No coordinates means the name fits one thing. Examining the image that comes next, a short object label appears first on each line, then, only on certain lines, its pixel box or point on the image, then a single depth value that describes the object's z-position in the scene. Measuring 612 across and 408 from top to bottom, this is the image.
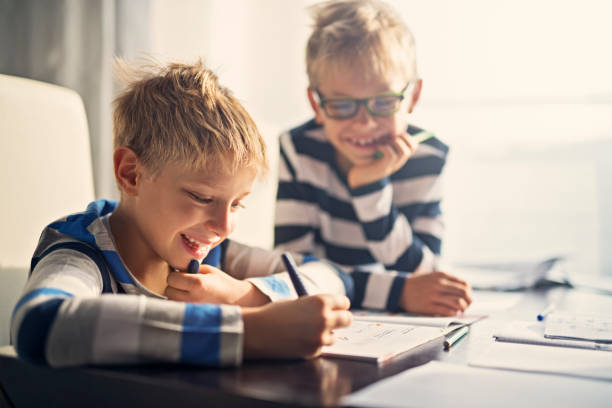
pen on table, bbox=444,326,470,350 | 0.68
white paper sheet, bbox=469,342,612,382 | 0.58
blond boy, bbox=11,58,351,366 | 0.52
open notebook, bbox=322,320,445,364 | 0.62
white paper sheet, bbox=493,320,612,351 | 0.70
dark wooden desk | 0.46
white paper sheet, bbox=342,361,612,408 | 0.45
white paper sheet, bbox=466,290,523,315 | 1.03
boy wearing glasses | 1.26
